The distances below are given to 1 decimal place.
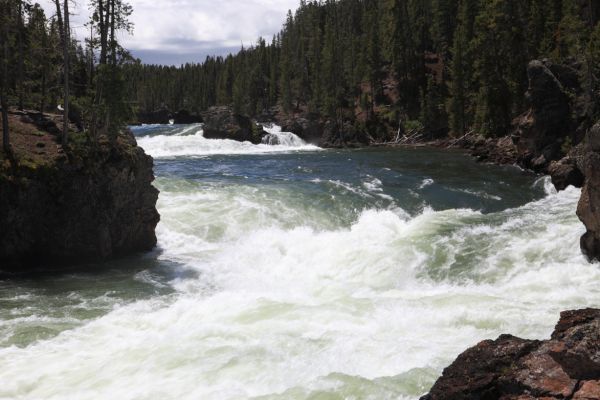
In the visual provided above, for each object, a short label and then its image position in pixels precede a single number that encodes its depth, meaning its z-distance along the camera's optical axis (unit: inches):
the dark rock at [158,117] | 5447.8
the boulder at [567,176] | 1154.7
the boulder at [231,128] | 2805.1
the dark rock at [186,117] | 5123.0
